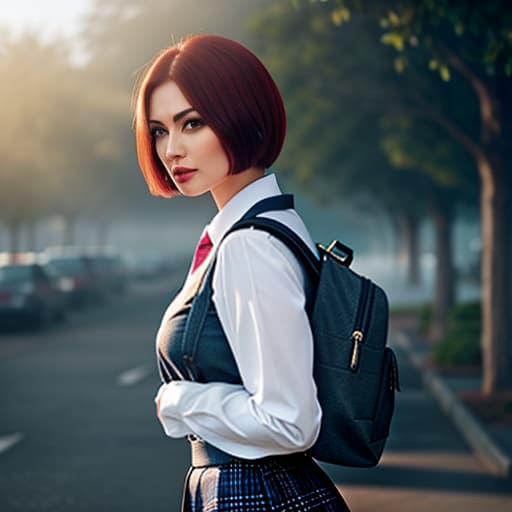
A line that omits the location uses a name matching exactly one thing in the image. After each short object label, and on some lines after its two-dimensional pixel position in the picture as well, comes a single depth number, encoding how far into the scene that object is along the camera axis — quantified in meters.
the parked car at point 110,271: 35.84
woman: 2.01
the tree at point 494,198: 11.81
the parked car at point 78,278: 31.48
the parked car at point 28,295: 23.22
